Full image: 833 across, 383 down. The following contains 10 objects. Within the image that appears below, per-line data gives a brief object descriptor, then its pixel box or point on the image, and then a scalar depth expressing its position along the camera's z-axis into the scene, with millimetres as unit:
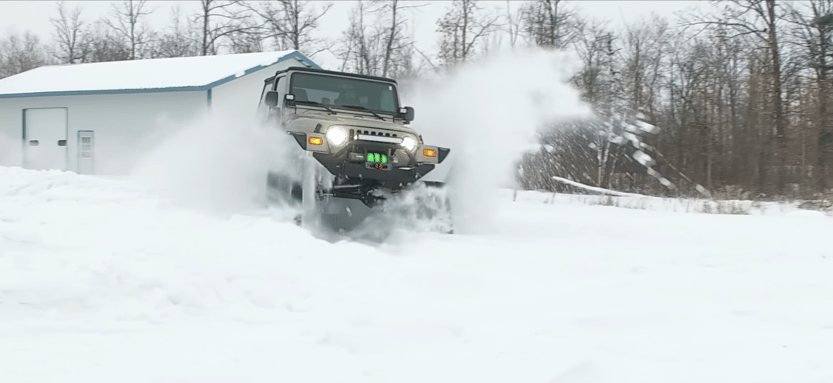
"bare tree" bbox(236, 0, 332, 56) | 35469
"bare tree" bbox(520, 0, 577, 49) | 31859
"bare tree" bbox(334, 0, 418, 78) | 34750
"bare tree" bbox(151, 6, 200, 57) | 43844
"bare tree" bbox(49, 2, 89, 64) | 50953
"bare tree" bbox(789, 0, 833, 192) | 16578
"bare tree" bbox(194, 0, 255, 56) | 37031
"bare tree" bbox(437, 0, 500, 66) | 32406
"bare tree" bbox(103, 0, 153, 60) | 45875
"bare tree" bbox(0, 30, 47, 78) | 61031
